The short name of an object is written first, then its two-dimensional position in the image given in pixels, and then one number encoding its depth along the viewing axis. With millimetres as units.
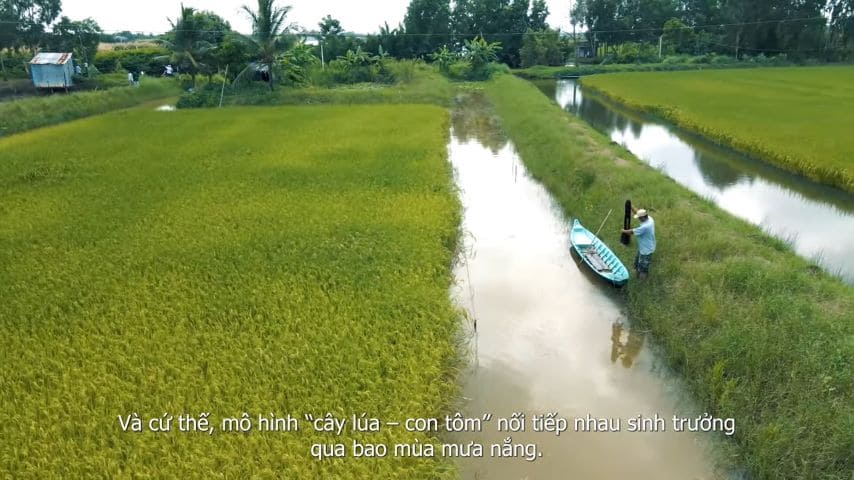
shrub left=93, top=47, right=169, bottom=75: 37406
